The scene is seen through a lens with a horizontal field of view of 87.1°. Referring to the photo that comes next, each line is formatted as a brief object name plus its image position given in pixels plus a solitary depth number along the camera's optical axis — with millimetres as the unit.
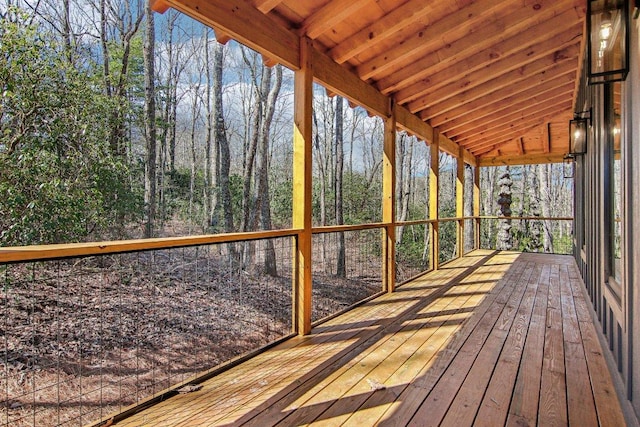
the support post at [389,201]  4422
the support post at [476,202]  8586
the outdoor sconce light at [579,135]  3851
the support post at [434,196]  5883
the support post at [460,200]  7387
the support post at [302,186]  2959
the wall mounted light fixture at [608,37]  1678
